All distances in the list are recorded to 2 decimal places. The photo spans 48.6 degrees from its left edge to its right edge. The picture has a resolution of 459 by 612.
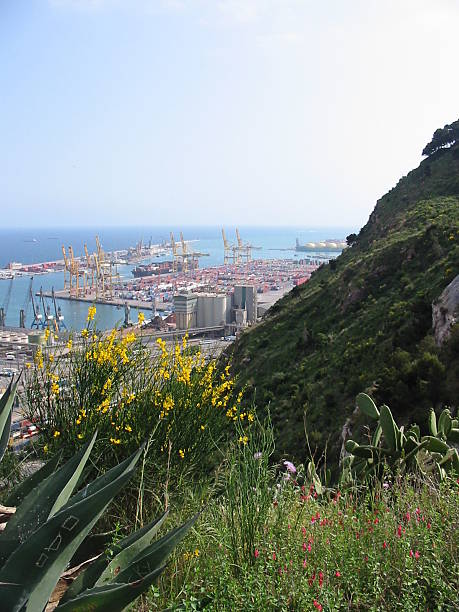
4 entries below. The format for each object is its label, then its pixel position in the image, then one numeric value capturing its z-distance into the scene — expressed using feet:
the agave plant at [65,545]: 3.86
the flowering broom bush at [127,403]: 9.78
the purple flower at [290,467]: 8.79
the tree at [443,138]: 104.27
